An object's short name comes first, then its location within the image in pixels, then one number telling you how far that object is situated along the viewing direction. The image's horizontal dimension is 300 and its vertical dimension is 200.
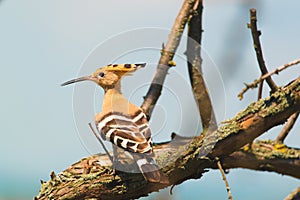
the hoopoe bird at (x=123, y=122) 8.23
